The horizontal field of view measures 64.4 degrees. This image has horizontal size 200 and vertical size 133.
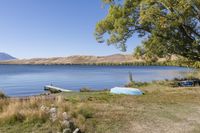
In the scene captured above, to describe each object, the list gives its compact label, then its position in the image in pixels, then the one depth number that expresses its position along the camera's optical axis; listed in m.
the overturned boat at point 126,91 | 10.71
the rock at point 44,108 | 5.86
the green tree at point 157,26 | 9.60
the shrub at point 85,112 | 5.97
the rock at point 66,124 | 5.05
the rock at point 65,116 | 5.39
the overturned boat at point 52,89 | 17.40
